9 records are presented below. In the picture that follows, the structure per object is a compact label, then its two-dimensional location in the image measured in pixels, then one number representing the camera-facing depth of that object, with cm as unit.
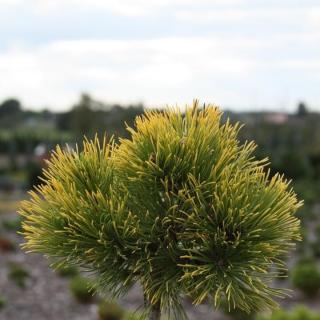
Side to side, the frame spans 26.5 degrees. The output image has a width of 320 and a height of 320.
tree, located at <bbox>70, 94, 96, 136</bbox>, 3409
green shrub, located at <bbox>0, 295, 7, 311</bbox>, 762
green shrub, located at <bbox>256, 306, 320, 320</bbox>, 618
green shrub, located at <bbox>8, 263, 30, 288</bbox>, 896
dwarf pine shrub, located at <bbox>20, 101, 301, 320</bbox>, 195
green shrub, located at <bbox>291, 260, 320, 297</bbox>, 852
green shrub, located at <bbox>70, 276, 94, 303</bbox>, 800
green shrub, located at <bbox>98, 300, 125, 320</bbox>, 693
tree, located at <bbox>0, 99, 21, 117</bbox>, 6088
